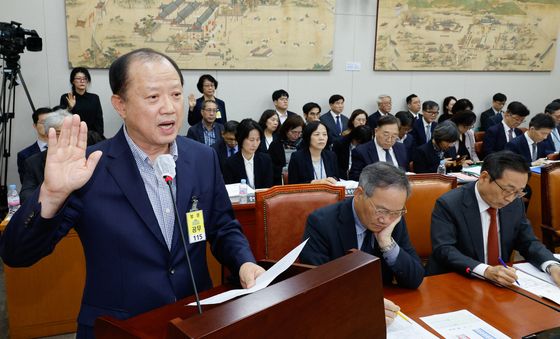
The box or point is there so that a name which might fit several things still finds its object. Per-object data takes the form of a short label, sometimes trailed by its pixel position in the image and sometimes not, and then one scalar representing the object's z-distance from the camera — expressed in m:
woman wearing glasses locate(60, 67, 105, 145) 5.39
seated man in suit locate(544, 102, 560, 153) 5.06
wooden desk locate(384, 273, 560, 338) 1.54
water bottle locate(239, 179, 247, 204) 3.21
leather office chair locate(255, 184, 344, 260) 2.26
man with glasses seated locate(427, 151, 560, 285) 2.05
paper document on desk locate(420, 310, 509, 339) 1.45
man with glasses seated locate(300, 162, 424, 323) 1.76
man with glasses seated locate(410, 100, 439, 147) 6.57
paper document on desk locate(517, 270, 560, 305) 1.75
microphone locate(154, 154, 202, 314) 1.19
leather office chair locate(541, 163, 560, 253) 2.85
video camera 4.54
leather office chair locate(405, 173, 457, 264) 2.54
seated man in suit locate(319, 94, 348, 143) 6.52
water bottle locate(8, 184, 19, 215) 2.96
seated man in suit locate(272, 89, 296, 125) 6.27
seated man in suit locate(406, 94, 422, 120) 7.08
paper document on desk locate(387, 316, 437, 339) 1.42
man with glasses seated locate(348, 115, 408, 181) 4.05
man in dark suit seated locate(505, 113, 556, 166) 4.59
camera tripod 4.71
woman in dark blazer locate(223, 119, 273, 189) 4.02
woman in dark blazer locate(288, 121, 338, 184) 3.95
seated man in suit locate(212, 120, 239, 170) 4.43
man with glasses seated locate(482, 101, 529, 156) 5.34
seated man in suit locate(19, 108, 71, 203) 3.05
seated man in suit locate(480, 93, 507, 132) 7.57
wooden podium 0.67
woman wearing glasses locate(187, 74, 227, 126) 5.86
